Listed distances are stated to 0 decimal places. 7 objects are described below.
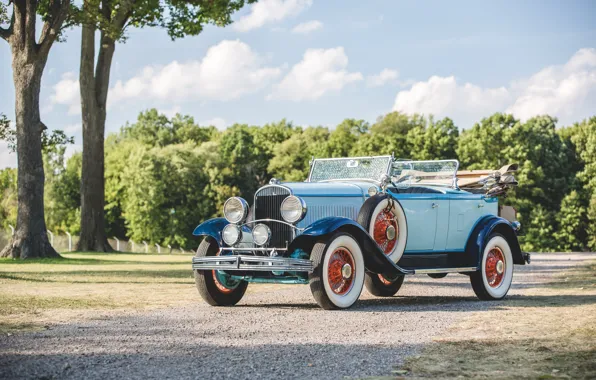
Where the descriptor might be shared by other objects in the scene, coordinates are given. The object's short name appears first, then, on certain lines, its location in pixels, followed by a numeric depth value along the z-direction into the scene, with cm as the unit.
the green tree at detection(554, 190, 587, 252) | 5959
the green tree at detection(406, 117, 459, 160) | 6500
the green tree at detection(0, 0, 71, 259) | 2428
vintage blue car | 1091
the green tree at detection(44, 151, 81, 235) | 8138
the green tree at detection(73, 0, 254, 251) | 2866
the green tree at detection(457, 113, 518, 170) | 6188
